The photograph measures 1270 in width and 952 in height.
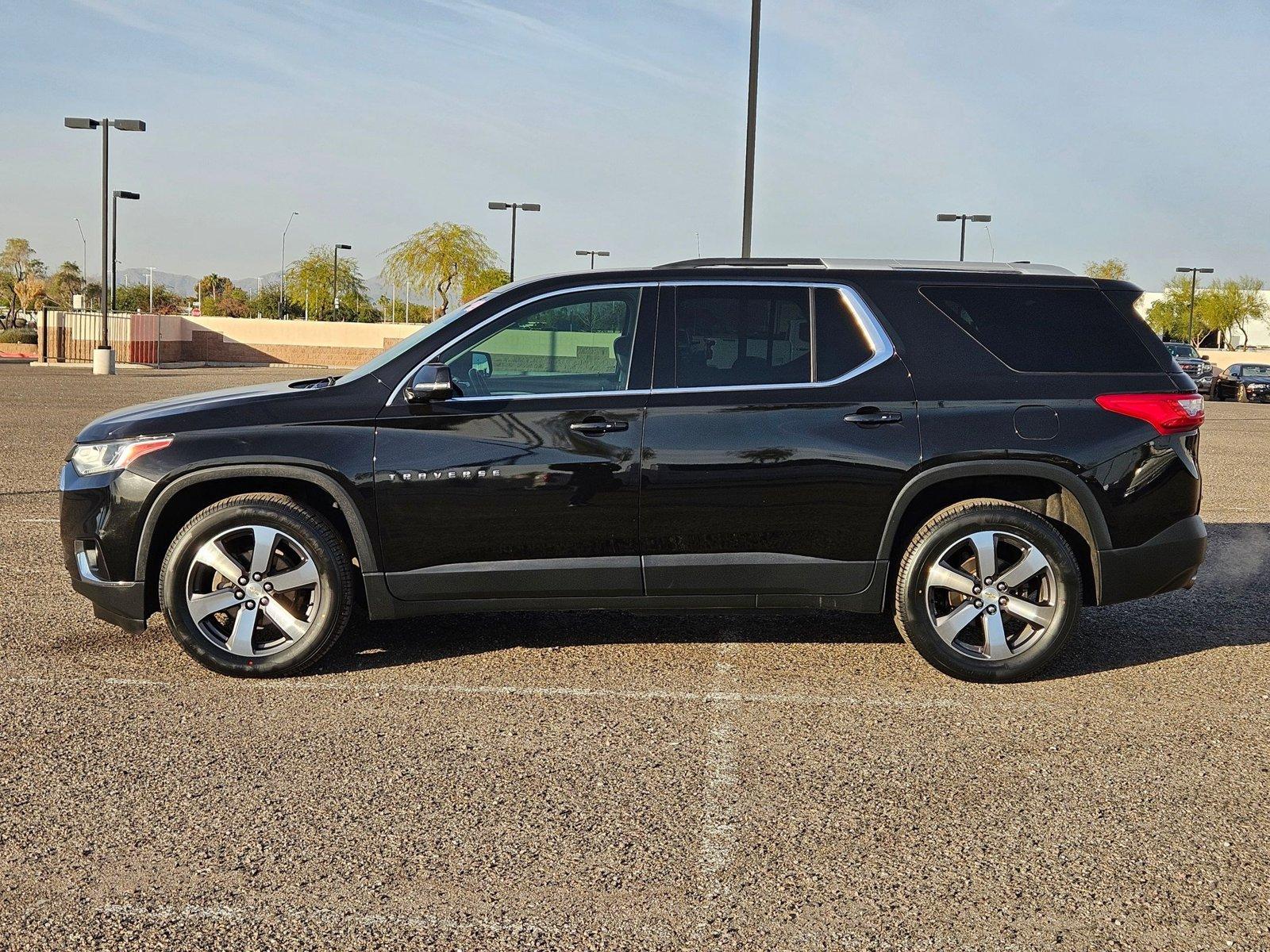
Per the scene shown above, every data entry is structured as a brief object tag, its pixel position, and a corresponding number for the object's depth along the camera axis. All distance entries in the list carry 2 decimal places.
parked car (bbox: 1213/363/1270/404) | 41.53
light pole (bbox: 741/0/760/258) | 17.11
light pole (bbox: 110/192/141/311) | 49.72
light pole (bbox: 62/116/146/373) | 37.34
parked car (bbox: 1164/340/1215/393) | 42.97
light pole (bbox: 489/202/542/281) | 55.97
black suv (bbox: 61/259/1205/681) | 5.57
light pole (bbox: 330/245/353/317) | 82.30
